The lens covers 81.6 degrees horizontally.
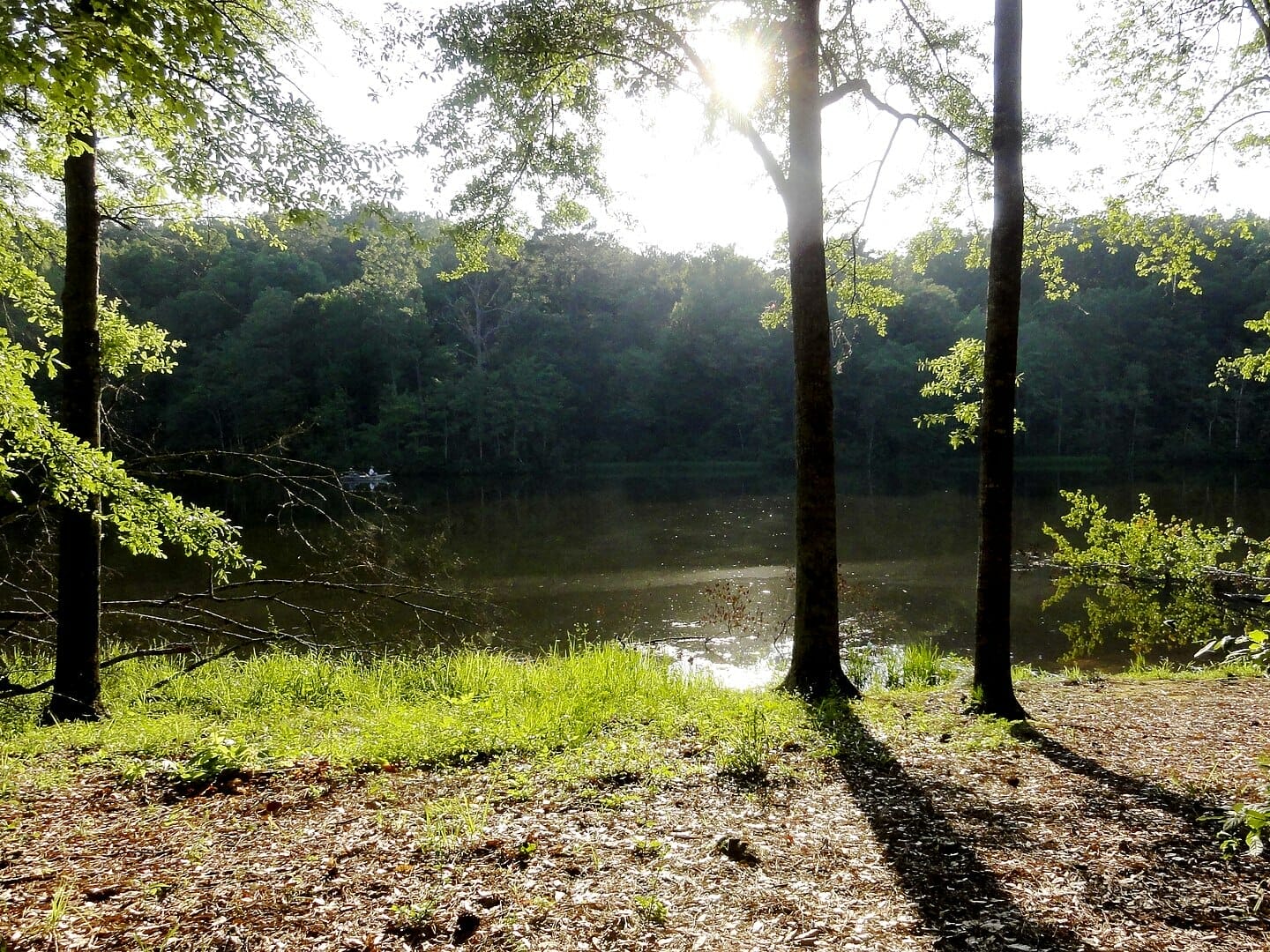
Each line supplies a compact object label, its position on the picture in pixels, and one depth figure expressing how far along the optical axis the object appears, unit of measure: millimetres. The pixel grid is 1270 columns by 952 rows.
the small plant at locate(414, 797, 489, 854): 3320
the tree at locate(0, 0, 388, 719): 2807
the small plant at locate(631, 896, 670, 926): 2807
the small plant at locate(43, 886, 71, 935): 2631
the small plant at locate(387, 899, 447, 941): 2682
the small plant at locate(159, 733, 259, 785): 4094
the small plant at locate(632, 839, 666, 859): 3300
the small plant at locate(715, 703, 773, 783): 4367
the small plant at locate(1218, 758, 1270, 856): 1945
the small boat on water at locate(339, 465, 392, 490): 38938
